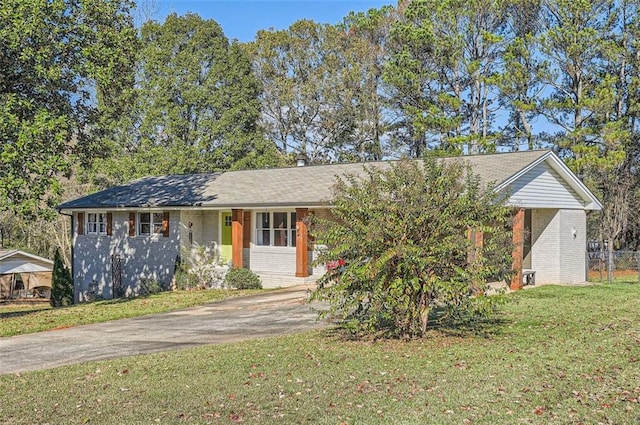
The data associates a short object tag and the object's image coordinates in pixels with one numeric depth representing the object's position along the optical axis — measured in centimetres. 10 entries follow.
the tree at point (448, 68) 3334
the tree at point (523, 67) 3122
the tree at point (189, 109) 3688
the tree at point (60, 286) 2616
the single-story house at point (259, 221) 2062
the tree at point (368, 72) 3947
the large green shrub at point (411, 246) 962
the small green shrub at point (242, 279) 2158
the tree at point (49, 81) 1553
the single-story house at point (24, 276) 3406
